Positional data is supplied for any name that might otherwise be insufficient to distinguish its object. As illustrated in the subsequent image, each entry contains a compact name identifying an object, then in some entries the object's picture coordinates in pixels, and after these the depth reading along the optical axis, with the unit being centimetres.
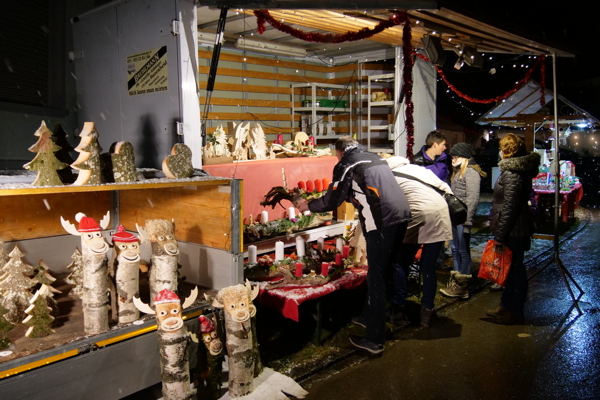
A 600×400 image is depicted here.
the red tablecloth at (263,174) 510
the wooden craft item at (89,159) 286
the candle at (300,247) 513
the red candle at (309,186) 603
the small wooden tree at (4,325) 282
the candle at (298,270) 469
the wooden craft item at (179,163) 347
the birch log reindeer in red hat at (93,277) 290
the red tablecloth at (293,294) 416
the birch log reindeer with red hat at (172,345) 287
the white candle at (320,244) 535
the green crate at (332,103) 933
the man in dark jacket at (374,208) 416
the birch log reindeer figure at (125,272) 306
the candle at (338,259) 501
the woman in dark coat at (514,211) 489
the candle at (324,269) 477
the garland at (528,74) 880
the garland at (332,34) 567
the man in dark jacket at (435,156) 615
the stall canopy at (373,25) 499
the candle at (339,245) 536
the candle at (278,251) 498
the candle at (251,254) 480
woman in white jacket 482
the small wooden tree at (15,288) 303
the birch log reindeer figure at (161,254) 319
